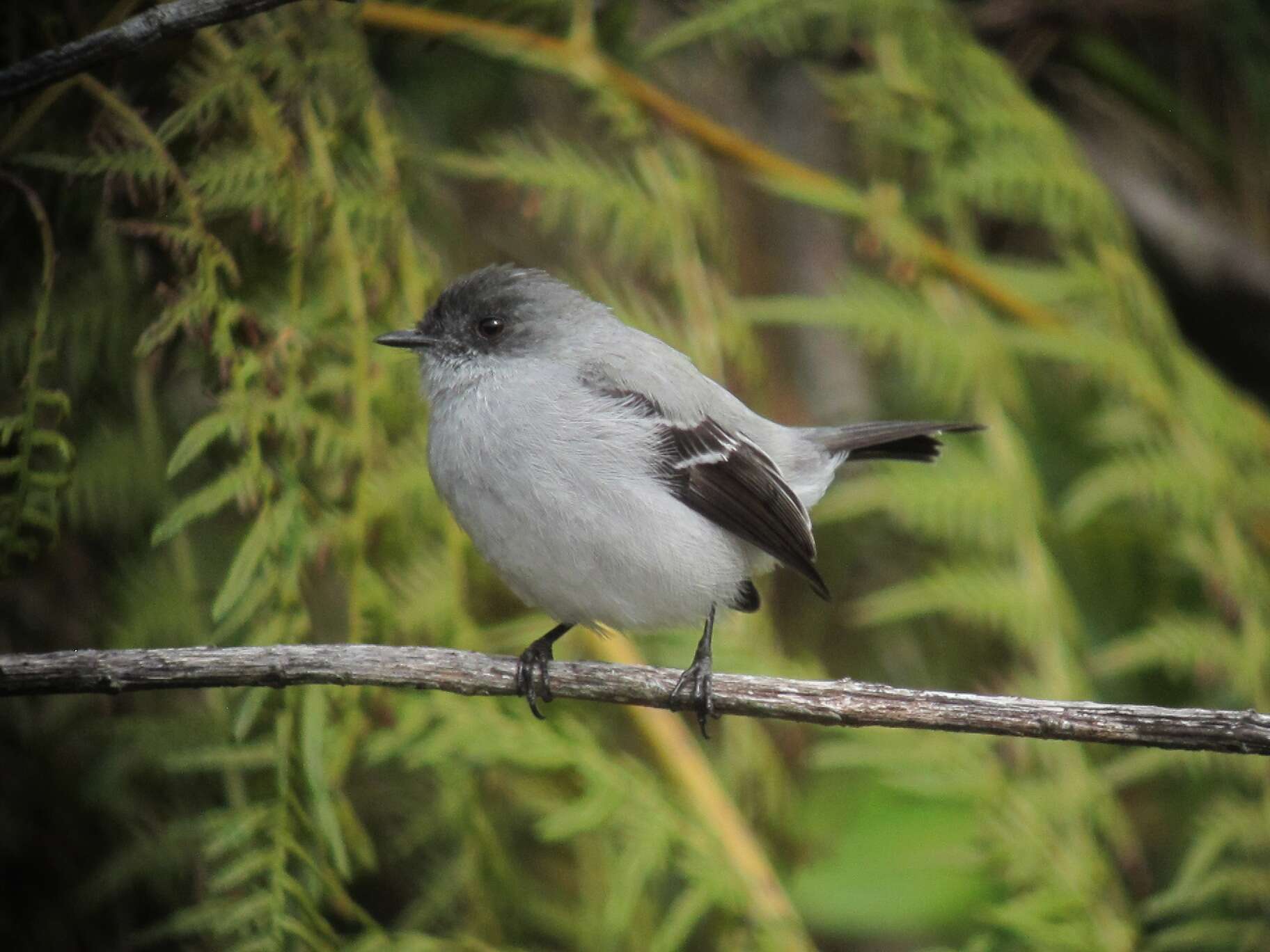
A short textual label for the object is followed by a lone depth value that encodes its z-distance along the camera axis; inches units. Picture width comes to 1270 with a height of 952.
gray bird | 209.2
